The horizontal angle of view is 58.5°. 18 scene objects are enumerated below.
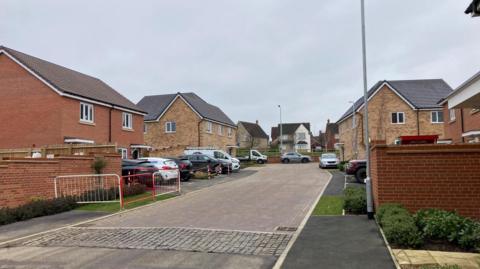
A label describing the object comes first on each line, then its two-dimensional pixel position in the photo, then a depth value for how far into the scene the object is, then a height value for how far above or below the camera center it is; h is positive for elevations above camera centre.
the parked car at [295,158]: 57.12 -1.10
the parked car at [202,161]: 33.72 -0.75
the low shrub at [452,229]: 7.68 -1.58
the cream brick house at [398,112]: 40.28 +3.34
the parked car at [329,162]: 39.34 -1.20
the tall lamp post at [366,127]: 11.17 +0.59
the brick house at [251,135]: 93.84 +3.53
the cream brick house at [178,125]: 45.84 +2.96
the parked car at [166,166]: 21.42 -0.77
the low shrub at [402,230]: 7.98 -1.59
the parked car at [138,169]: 19.75 -0.81
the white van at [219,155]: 37.46 -0.32
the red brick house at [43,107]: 24.80 +2.94
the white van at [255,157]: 55.10 -0.87
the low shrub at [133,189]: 17.49 -1.52
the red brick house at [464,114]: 8.41 +1.09
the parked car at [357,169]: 23.17 -1.14
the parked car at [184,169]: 27.03 -1.08
